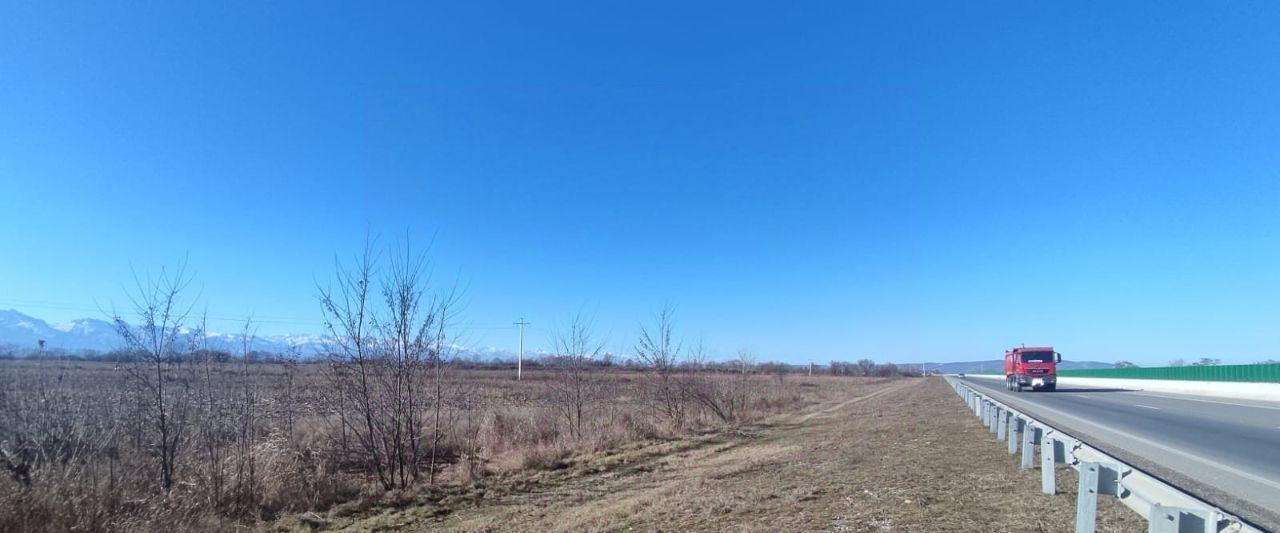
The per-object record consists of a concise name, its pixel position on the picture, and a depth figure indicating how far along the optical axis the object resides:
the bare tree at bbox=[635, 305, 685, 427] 24.03
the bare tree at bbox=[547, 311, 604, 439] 20.93
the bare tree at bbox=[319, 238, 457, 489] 13.05
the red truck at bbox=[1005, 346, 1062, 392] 42.22
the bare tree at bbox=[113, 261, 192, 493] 10.95
